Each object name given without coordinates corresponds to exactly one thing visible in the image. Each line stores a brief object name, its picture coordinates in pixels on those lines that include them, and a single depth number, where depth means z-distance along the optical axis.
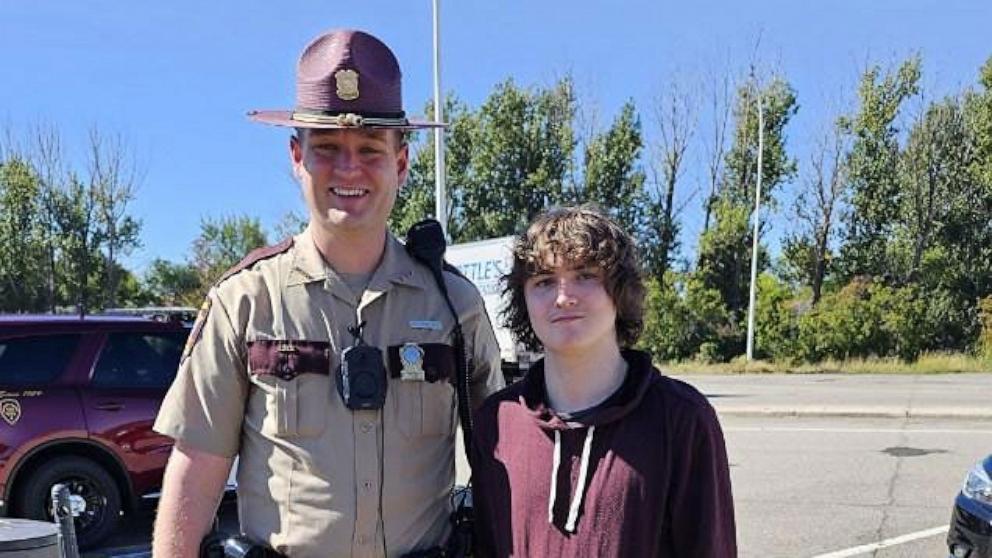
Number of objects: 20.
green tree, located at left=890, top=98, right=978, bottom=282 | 33.16
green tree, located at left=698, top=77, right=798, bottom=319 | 34.09
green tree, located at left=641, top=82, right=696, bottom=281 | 36.62
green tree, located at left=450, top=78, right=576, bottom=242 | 36.12
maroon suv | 6.20
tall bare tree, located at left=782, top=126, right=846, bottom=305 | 34.72
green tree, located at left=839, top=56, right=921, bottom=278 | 33.84
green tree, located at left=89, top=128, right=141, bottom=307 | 37.19
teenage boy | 1.90
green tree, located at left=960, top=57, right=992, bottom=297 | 32.38
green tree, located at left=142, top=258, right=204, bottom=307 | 49.88
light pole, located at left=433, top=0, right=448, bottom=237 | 17.01
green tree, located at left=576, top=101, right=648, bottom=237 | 36.19
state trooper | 2.04
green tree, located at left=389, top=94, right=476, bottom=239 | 34.94
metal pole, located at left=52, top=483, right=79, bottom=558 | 3.54
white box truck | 15.20
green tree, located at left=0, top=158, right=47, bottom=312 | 36.53
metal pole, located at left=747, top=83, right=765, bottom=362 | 28.22
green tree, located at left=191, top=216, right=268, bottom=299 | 53.12
